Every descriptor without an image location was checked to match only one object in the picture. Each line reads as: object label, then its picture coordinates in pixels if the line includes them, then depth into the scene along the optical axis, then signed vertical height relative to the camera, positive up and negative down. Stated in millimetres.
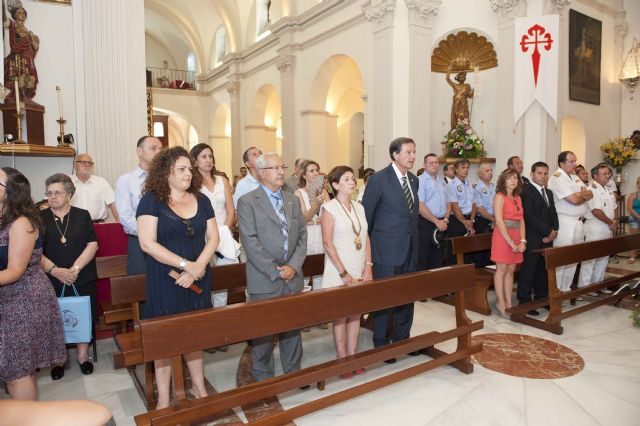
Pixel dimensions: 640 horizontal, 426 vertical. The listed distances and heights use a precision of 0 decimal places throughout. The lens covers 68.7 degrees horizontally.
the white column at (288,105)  13023 +2411
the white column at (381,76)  9273 +2305
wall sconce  10773 +2732
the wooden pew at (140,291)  2733 -744
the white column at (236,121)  16641 +2555
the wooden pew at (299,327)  2270 -744
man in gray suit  3070 -323
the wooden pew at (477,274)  5055 -957
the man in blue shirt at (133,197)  3521 -32
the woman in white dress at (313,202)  4574 -114
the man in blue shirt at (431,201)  5652 -145
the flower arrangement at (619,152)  10655 +795
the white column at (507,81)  8670 +2028
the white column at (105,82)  5355 +1284
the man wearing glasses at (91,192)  4816 +13
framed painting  9703 +2784
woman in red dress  4836 -453
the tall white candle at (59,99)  5153 +1050
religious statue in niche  9430 +1811
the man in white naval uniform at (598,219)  5656 -385
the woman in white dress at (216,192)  3863 -3
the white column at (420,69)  9062 +2360
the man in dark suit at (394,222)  3713 -256
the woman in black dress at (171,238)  2703 -268
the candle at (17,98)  4545 +933
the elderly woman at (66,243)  3576 -389
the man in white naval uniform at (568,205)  5262 -200
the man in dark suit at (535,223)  5094 -383
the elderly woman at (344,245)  3484 -413
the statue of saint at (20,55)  5109 +1535
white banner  8172 +2237
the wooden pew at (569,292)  4449 -1042
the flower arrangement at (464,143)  9039 +884
